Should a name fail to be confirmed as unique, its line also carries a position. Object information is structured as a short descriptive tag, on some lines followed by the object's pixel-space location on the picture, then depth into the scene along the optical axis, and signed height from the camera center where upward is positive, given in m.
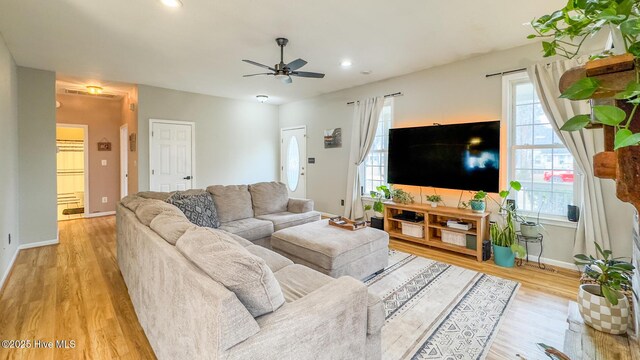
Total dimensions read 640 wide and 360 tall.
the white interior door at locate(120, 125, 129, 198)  6.16 +0.22
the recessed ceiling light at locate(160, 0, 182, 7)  2.48 +1.52
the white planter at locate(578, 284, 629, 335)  1.16 -0.60
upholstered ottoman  2.58 -0.74
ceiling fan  3.21 +1.25
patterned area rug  1.90 -1.14
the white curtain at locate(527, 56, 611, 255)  2.91 +0.25
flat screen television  3.55 +0.25
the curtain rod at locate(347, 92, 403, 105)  4.62 +1.33
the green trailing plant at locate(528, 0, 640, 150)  0.51 +0.28
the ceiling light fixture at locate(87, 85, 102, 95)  5.16 +1.57
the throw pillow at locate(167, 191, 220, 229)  3.04 -0.39
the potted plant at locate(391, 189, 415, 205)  4.31 -0.37
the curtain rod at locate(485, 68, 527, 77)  3.41 +1.28
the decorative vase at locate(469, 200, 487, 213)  3.56 -0.41
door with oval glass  6.50 +0.32
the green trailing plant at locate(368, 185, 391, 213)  4.42 -0.38
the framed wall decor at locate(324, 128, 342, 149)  5.66 +0.73
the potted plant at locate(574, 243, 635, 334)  1.17 -0.56
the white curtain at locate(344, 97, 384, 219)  4.96 +0.54
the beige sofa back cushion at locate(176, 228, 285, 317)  1.13 -0.42
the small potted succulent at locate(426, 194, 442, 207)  4.06 -0.38
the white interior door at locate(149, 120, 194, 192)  5.26 +0.33
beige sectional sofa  1.04 -0.60
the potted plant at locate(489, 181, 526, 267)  3.27 -0.77
